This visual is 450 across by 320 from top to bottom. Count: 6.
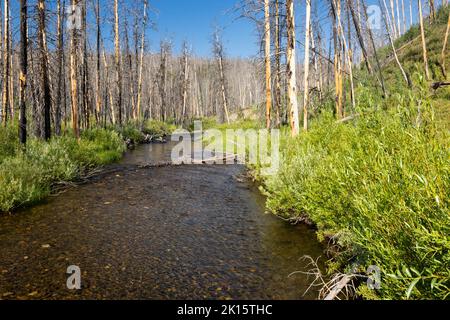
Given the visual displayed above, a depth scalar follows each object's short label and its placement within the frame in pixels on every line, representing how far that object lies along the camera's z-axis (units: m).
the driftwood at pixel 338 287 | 3.76
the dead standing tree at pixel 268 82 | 17.56
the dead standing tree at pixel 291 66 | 11.98
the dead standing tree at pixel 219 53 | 42.53
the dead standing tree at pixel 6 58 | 17.52
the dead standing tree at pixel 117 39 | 23.81
